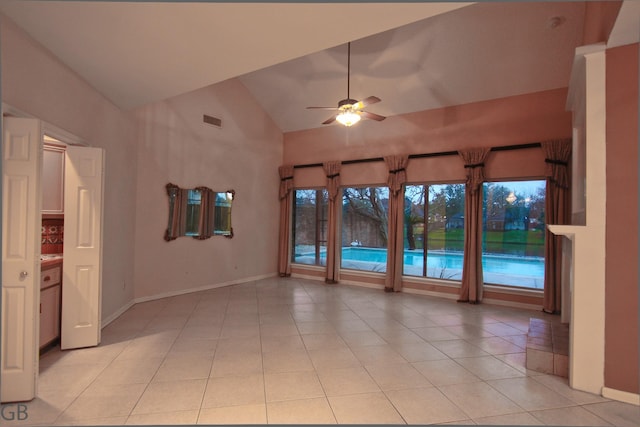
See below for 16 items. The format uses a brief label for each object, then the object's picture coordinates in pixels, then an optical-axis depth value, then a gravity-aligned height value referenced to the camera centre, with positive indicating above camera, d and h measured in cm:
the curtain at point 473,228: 532 -11
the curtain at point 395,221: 604 -1
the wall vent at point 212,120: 597 +191
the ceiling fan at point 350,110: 398 +146
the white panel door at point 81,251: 324 -38
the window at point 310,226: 727 -18
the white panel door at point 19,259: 236 -36
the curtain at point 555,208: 475 +24
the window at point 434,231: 587 -19
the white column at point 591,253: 255 -24
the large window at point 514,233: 524 -19
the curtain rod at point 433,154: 505 +126
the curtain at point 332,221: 678 -4
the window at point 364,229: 675 -20
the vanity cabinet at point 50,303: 301 -89
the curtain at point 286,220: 736 -3
